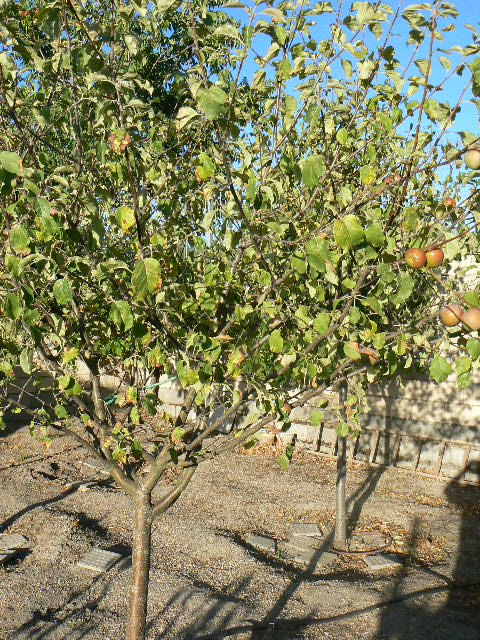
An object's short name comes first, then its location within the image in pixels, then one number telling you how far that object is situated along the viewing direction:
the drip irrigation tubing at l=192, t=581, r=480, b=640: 4.99
